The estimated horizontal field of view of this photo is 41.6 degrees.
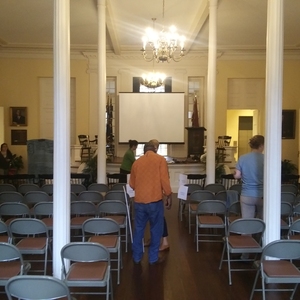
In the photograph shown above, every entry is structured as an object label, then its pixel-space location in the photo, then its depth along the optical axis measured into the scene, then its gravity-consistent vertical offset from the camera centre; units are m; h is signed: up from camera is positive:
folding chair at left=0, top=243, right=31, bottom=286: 3.61 -1.26
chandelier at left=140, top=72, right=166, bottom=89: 12.48 +1.80
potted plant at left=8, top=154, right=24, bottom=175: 12.91 -0.95
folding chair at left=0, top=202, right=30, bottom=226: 5.61 -1.04
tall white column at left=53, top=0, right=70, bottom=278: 4.52 +0.02
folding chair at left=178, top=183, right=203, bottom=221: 7.86 -1.34
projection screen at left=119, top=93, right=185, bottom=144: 14.54 +0.74
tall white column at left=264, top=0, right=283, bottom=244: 4.69 +0.28
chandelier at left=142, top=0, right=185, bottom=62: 9.14 +2.20
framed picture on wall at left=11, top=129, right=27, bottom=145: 14.23 -0.02
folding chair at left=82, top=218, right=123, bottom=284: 4.57 -1.07
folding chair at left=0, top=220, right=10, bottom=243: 4.63 -1.08
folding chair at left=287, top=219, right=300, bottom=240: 4.65 -1.06
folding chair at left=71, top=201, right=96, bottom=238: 5.78 -1.06
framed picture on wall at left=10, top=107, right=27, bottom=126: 14.19 +0.73
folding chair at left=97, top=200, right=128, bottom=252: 5.72 -1.04
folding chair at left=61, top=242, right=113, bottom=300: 3.52 -1.25
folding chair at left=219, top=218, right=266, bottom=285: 4.43 -1.22
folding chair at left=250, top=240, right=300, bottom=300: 3.64 -1.27
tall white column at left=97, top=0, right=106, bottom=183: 9.08 +0.89
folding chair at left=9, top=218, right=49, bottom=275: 4.45 -1.09
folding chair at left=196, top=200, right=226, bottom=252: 5.83 -1.06
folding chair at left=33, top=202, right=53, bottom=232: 5.68 -1.05
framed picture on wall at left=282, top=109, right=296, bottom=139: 14.16 +0.48
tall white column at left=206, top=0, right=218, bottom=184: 8.95 +1.00
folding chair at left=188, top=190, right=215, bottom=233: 6.85 -1.01
